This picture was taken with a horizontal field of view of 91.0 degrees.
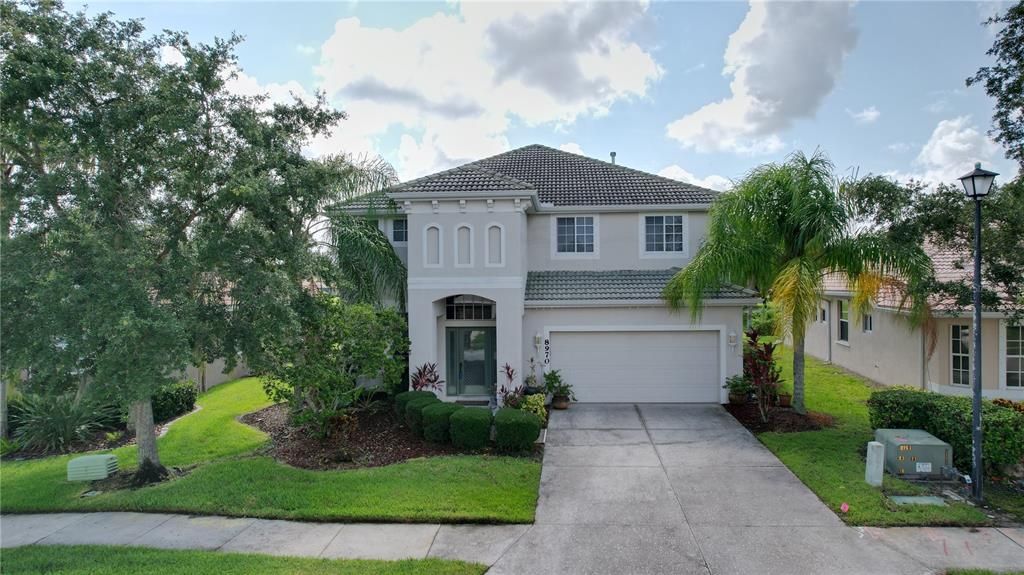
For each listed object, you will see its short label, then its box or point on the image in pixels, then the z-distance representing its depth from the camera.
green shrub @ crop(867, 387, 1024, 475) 8.28
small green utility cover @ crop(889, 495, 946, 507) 7.62
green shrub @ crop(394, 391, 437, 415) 11.71
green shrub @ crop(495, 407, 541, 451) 9.86
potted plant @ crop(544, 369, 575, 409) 13.69
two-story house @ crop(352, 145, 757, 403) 13.27
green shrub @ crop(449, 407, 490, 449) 10.09
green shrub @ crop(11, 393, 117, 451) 11.12
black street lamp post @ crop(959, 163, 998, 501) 7.46
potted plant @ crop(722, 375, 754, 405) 13.22
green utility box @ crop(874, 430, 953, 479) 8.48
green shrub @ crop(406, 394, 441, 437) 10.85
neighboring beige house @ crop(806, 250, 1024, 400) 13.13
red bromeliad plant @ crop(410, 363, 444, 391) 12.80
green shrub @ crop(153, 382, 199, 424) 12.97
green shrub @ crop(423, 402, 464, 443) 10.39
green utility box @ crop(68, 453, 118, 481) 8.93
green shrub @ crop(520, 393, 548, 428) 11.70
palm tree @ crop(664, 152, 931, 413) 10.47
